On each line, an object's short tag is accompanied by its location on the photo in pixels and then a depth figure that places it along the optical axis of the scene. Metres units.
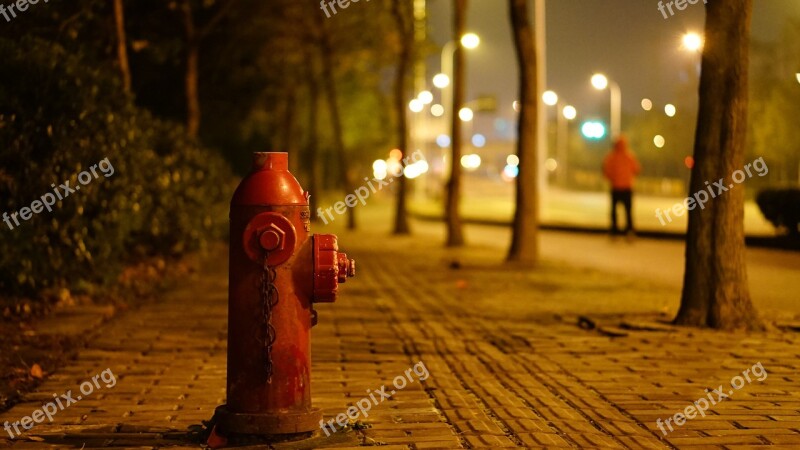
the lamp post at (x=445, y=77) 54.59
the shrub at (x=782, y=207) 20.92
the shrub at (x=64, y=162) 10.52
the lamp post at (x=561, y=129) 70.18
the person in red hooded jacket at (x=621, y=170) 22.00
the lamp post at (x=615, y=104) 65.31
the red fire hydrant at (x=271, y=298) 5.86
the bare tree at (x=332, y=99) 34.53
